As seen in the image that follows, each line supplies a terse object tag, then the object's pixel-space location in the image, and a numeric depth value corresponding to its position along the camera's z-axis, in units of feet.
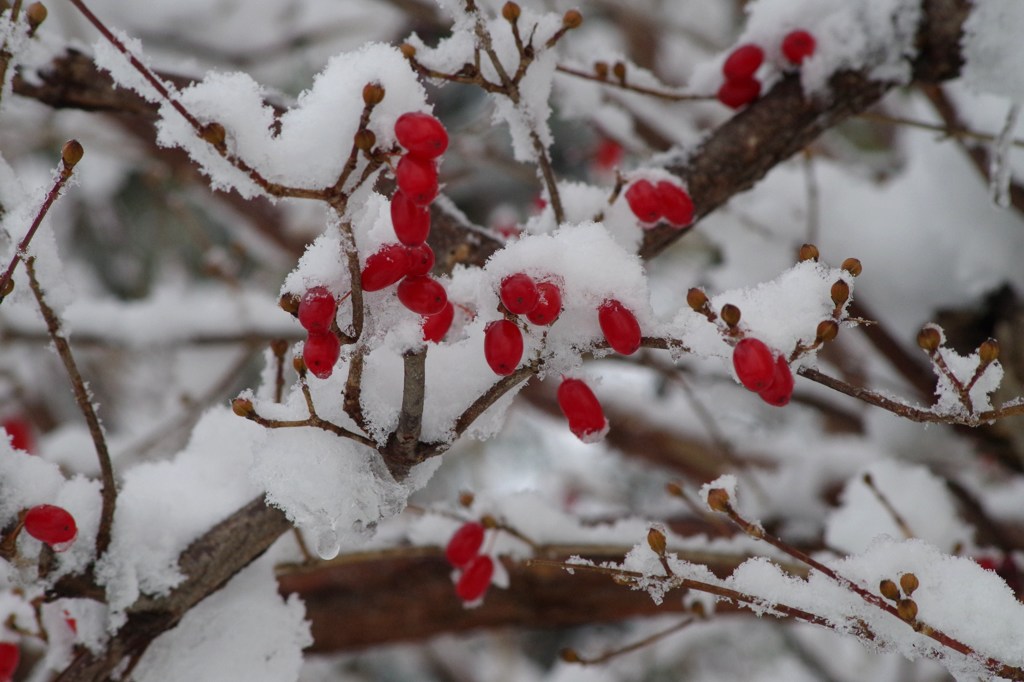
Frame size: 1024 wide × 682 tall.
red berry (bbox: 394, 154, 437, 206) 3.14
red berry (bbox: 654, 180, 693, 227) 3.49
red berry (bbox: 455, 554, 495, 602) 3.61
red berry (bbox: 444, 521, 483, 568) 3.59
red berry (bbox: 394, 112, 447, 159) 3.14
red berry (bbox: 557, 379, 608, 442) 3.29
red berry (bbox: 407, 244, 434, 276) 3.18
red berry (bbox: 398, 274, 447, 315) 3.19
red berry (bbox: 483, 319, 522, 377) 3.21
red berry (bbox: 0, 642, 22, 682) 3.51
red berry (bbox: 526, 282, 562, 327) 3.21
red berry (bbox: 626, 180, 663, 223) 3.49
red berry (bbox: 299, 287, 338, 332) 3.16
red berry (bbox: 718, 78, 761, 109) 3.75
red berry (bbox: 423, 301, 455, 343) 3.27
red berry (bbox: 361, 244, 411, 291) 3.17
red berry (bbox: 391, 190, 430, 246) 3.15
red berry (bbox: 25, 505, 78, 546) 3.32
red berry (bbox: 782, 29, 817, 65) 3.72
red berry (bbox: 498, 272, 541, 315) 3.19
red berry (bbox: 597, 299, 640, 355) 3.22
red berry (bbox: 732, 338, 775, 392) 3.19
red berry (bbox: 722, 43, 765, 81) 3.72
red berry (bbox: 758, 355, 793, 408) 3.21
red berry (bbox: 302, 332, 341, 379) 3.18
